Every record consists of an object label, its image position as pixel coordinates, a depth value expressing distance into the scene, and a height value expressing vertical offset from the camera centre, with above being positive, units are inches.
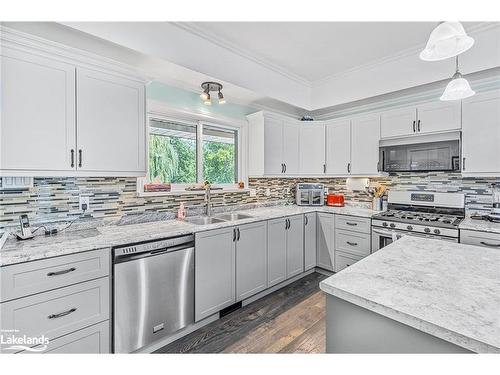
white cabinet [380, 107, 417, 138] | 119.6 +31.3
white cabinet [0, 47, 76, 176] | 63.4 +19.0
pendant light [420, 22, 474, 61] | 45.7 +27.5
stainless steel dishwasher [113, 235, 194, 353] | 70.4 -32.3
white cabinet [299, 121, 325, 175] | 150.5 +22.5
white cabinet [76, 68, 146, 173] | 75.1 +19.7
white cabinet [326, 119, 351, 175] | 142.3 +22.3
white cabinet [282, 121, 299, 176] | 142.6 +22.1
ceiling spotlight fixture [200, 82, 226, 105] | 98.5 +40.9
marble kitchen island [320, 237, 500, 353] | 31.4 -17.0
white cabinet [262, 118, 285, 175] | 134.0 +21.3
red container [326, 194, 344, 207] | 152.2 -8.9
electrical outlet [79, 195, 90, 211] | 85.4 -6.0
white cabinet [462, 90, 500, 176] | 98.6 +21.0
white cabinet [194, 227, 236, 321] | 87.3 -31.8
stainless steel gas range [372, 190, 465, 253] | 101.7 -14.0
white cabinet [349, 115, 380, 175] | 131.9 +22.1
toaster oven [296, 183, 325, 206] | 152.4 -5.4
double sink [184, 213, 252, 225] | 110.5 -15.3
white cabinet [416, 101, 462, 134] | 107.6 +30.9
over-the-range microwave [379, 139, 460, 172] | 109.6 +13.8
